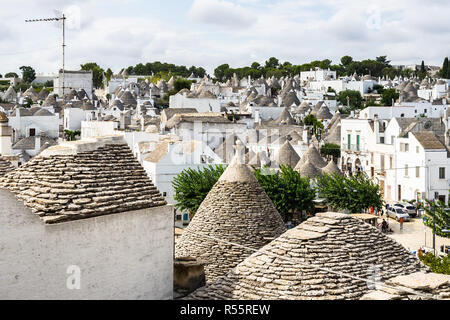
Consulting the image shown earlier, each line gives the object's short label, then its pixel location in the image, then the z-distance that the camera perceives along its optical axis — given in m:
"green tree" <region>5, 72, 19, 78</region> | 177.75
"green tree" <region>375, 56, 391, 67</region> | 188.32
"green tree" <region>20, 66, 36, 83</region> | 157.25
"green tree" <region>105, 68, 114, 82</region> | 153.85
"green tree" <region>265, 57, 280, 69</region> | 190.62
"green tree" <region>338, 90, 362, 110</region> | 120.78
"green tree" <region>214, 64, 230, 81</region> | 180.12
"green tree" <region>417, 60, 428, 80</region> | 167.80
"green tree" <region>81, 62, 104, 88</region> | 150.75
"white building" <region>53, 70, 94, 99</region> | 128.75
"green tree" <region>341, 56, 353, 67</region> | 187.00
